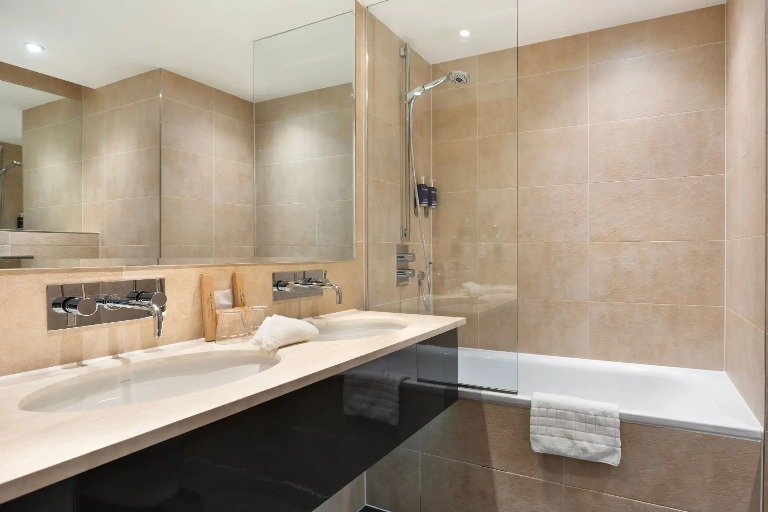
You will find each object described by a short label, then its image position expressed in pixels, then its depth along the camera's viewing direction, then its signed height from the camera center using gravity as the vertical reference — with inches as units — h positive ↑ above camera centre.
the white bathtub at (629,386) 66.9 -26.6
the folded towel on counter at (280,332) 52.7 -9.8
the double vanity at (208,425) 26.1 -13.1
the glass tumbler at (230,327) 56.4 -9.6
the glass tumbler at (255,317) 59.4 -8.8
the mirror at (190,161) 41.6 +10.4
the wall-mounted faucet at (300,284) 70.2 -5.7
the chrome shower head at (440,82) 85.0 +31.2
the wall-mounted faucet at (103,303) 42.9 -5.2
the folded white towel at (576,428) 68.9 -27.5
